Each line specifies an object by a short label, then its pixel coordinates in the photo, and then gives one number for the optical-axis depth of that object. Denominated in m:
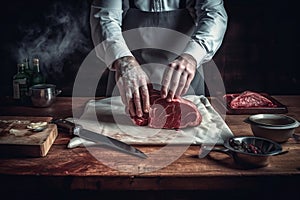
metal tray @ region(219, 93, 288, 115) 1.90
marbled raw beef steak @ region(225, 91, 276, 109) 1.95
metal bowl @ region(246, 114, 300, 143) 1.50
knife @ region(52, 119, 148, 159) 1.43
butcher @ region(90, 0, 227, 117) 1.67
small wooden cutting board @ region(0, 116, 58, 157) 1.39
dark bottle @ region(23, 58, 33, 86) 2.35
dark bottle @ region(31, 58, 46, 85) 2.31
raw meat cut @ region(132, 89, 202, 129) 1.68
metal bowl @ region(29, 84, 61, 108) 2.00
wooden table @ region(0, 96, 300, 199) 1.27
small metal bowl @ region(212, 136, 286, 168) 1.30
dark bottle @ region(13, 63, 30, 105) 2.12
